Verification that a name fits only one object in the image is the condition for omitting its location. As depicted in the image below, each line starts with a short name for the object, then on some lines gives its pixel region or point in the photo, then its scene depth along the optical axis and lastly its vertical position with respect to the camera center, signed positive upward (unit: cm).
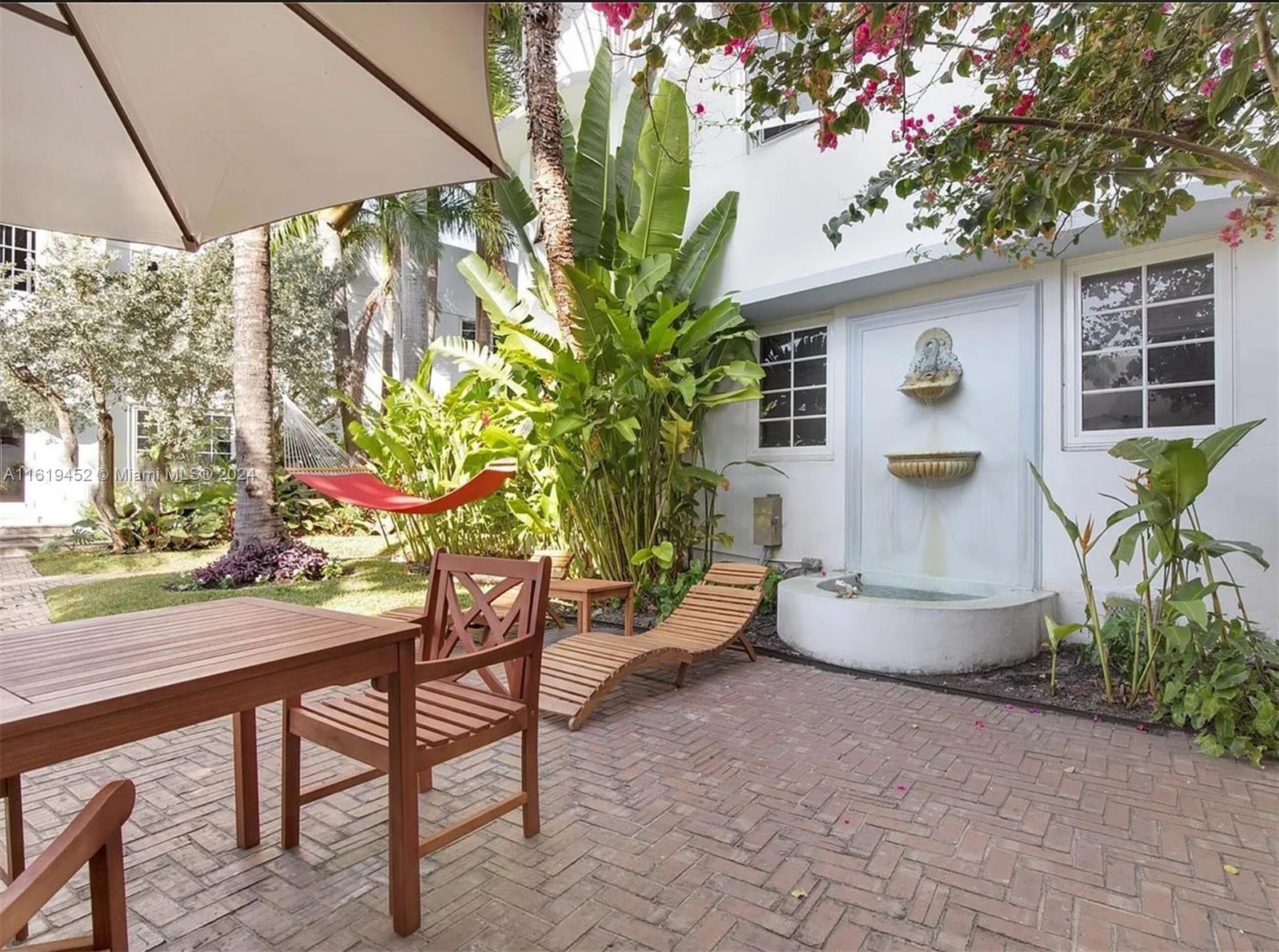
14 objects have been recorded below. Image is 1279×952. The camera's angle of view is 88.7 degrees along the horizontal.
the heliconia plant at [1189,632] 358 -103
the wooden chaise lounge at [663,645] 394 -128
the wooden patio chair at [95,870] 117 -75
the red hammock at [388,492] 595 -23
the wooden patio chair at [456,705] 233 -96
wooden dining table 151 -55
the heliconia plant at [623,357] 592 +109
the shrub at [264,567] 775 -121
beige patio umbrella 154 +109
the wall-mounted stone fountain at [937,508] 494 -44
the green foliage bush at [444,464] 761 +4
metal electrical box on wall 757 -65
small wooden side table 514 -101
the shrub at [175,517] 1088 -81
